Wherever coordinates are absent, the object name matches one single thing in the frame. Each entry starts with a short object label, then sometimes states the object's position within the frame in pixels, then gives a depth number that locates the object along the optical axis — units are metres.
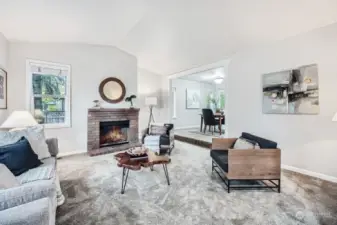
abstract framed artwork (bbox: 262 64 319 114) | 3.12
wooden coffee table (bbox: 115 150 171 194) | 2.49
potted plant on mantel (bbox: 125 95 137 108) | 5.37
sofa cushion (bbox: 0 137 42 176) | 1.97
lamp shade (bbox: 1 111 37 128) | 3.06
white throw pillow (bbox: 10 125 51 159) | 2.44
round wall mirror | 5.03
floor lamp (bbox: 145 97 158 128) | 6.19
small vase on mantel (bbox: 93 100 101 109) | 4.85
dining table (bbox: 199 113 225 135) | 6.59
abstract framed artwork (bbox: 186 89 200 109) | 8.67
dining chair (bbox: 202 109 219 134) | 6.61
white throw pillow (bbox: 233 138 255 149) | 2.77
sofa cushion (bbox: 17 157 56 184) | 1.89
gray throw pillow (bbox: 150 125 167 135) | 4.78
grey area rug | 1.94
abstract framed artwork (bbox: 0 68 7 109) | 3.39
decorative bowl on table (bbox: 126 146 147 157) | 2.79
